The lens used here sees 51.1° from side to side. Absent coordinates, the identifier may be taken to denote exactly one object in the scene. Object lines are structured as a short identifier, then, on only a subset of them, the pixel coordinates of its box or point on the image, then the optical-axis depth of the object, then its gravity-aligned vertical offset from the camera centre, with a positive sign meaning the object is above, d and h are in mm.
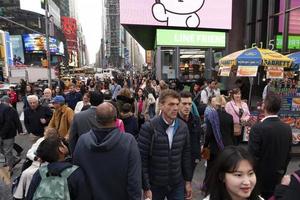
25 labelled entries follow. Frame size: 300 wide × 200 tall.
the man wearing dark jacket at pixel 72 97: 11164 -1248
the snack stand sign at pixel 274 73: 8750 -300
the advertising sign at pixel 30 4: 40844 +7748
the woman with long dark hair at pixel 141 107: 9853 -1476
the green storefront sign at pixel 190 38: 17516 +1415
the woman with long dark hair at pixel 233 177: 1947 -721
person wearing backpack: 2775 -1044
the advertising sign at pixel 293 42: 16250 +1042
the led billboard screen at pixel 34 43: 81000 +5198
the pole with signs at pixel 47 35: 22311 +2028
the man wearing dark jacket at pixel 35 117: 6988 -1215
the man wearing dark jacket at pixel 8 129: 7633 -1596
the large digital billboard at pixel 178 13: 16723 +2768
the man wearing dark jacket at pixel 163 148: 3748 -1026
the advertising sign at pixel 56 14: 98712 +16005
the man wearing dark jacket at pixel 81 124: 4672 -906
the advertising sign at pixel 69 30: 124062 +13201
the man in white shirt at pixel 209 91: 9631 -906
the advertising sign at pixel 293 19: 16078 +2260
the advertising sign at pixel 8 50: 55434 +2401
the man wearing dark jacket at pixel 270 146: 4051 -1096
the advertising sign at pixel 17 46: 80938 +4443
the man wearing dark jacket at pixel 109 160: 3158 -984
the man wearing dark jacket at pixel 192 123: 4539 -915
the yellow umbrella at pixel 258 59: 8734 +92
